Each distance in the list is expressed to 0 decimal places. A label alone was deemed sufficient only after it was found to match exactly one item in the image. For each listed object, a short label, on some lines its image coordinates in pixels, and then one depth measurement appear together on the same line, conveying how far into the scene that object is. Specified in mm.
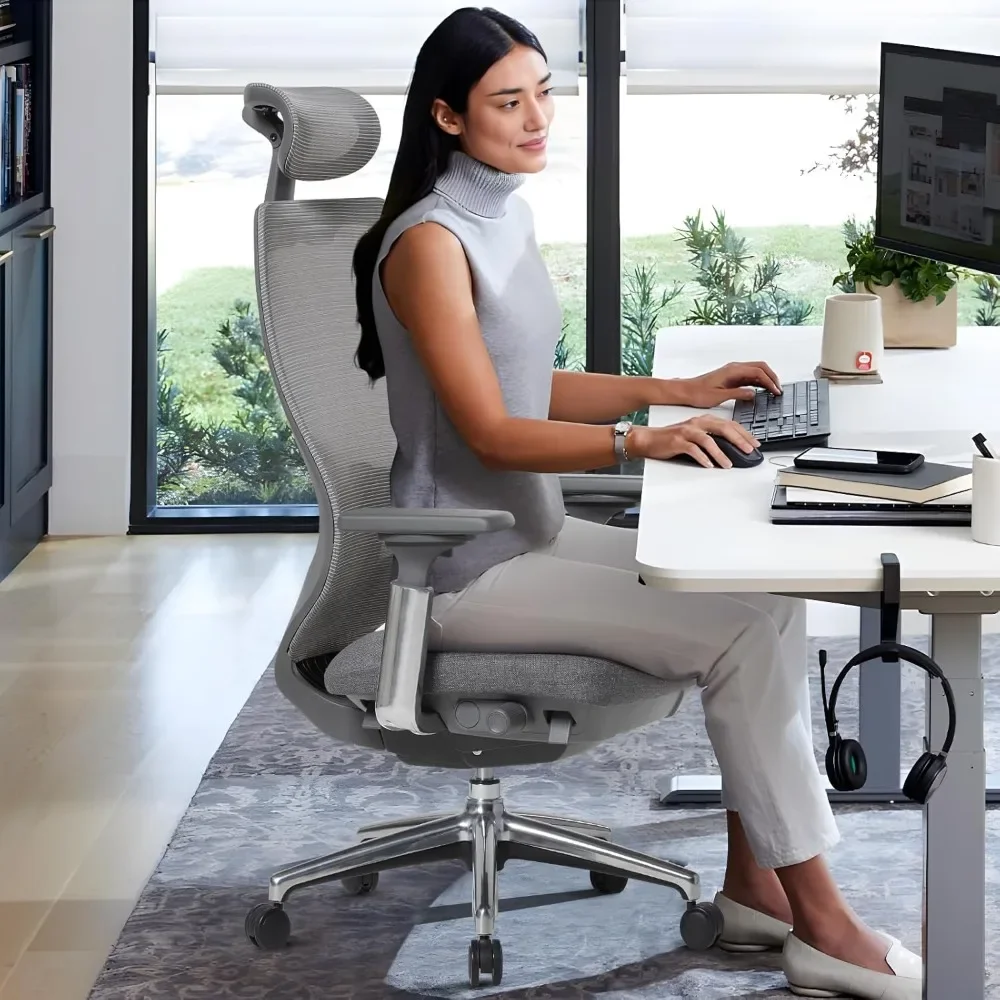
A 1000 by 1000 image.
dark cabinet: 7539
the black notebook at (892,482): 3122
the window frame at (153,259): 8299
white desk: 2752
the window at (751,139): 8285
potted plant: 5160
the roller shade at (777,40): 8229
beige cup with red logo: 4713
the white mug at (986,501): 2865
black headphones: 2814
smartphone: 3246
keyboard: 3745
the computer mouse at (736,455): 3518
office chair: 3505
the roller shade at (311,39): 8327
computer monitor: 4420
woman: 3571
